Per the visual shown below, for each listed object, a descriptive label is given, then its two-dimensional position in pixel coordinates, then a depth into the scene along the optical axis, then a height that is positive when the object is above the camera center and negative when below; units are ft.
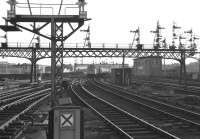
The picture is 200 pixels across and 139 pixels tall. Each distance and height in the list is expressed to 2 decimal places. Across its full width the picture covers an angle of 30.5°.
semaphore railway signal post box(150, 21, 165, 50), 269.17 +32.77
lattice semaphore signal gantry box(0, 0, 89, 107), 47.24 +7.51
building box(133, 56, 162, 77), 259.90 +7.50
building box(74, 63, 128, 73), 456.45 +13.50
